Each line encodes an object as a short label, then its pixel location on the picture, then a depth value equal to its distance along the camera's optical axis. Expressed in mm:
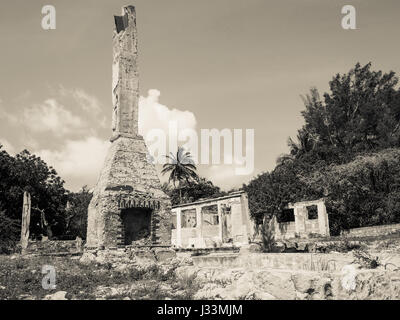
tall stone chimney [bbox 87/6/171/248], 12383
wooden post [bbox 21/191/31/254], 17800
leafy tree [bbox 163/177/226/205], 37000
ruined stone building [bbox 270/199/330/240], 20703
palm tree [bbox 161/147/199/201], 36625
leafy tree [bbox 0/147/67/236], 27625
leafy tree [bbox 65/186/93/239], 33812
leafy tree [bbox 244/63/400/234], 21547
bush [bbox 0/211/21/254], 17031
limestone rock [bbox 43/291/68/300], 7178
